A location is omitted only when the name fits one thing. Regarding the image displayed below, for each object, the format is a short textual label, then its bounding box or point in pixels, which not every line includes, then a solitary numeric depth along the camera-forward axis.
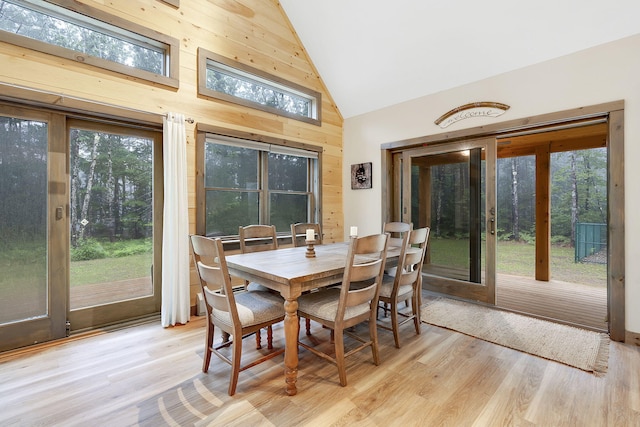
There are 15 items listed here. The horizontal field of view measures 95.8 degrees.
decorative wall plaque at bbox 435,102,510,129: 3.34
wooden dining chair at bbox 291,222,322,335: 3.14
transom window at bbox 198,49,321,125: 3.35
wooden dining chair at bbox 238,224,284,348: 2.63
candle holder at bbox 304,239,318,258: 2.40
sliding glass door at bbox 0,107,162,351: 2.34
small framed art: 4.61
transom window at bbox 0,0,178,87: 2.28
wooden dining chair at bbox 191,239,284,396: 1.77
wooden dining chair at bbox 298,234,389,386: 1.87
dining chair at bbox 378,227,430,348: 2.37
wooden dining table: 1.78
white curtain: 2.87
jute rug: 2.30
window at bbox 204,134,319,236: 3.45
